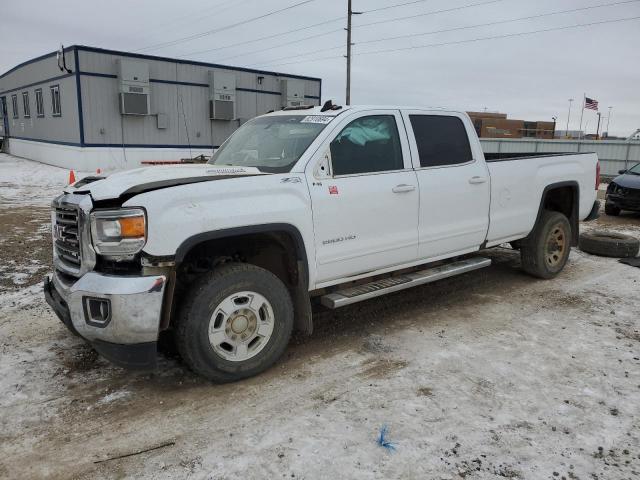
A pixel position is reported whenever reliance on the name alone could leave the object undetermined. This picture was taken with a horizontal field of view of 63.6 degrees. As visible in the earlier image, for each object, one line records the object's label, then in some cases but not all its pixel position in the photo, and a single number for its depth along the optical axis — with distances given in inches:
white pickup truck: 129.0
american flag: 1238.9
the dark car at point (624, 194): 470.6
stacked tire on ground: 303.9
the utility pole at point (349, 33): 1087.0
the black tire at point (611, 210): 498.0
